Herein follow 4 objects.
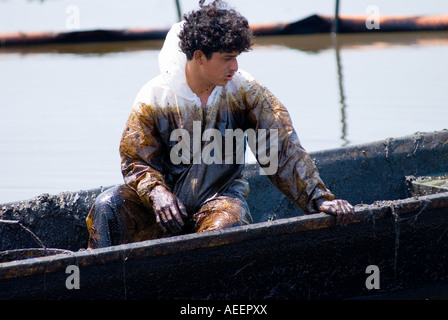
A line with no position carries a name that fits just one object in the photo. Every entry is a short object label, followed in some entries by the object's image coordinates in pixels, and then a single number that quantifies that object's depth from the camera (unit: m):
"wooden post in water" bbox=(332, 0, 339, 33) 23.56
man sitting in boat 8.39
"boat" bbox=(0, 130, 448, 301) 7.42
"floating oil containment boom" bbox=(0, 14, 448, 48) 23.80
